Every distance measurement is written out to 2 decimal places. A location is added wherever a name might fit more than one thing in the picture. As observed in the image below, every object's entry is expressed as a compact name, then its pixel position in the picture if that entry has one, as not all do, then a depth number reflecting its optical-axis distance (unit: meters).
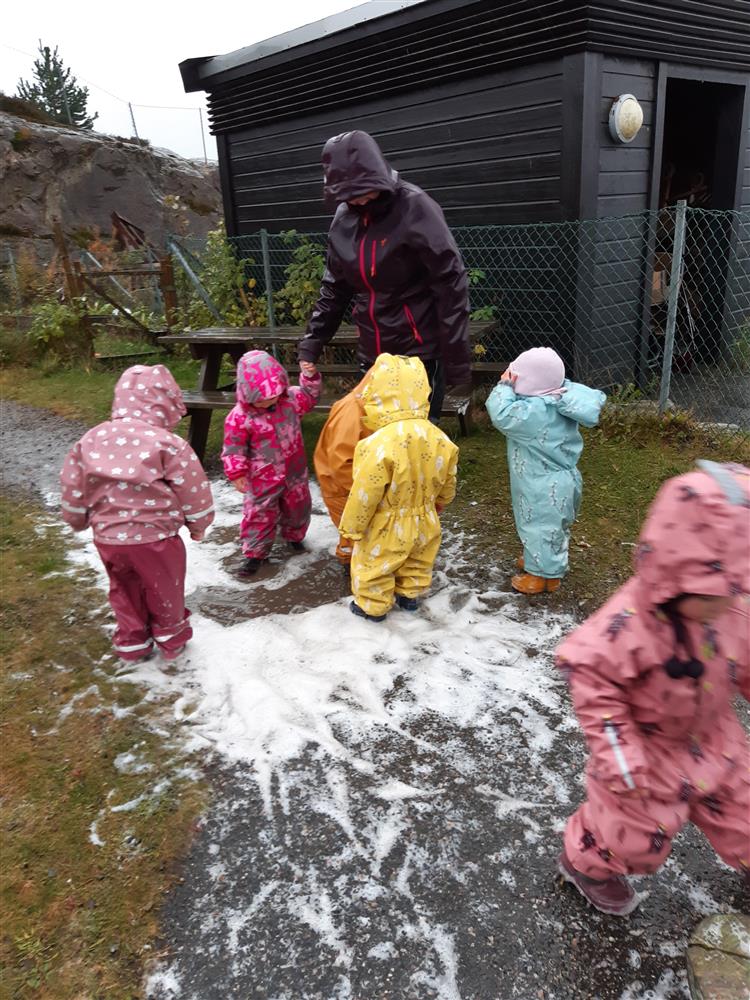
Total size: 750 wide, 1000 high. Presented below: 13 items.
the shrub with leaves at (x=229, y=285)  8.38
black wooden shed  5.50
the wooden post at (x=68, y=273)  9.60
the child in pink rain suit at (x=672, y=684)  1.50
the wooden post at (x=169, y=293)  9.45
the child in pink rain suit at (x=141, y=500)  2.99
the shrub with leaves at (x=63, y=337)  9.50
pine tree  35.75
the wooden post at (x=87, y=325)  9.51
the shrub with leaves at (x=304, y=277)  7.70
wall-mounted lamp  5.50
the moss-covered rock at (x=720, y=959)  1.78
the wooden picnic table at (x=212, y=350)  5.84
